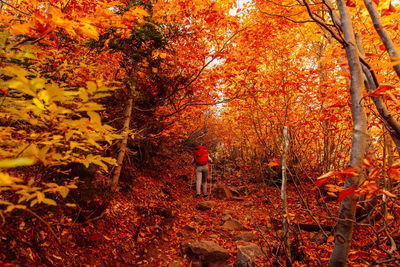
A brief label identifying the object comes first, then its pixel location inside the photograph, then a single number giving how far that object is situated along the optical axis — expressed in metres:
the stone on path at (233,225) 5.66
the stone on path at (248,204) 7.66
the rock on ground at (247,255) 3.61
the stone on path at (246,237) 4.95
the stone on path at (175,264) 3.97
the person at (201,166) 8.27
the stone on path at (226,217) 6.12
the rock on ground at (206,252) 4.15
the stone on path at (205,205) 6.89
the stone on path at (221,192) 8.38
